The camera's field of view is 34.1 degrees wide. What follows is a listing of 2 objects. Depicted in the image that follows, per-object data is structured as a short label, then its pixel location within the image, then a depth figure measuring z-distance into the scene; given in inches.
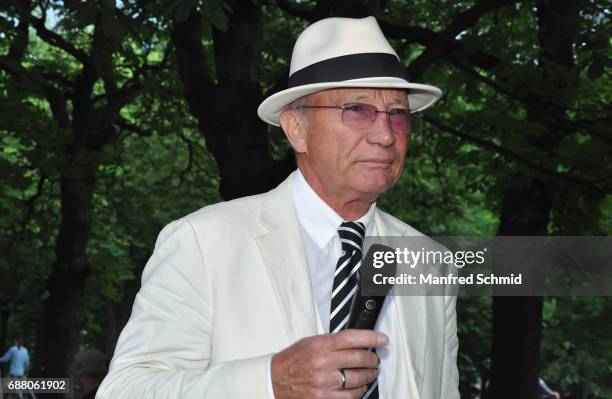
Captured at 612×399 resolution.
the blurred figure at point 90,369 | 330.6
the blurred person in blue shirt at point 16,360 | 953.5
